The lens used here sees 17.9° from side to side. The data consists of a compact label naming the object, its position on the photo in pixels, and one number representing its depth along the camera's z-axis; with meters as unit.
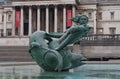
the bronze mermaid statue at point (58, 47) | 16.05
